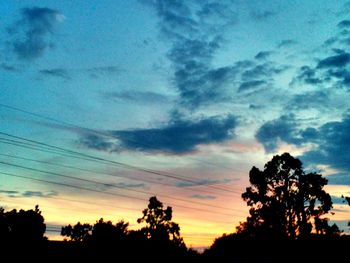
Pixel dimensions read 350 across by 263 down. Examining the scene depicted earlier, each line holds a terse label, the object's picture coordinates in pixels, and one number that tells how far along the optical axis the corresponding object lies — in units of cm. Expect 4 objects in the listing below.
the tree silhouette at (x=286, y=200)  5469
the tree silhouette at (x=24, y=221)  6881
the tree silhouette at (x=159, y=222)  7504
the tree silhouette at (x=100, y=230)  5275
